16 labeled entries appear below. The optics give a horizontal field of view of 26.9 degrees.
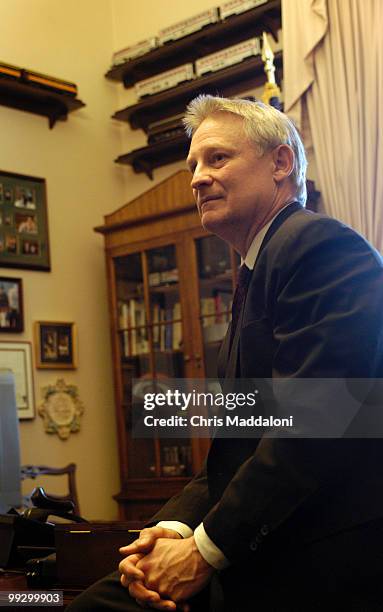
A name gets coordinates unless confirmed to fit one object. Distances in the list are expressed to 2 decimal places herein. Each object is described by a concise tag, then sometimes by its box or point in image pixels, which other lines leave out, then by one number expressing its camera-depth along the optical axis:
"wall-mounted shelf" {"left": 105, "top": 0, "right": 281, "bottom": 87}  4.70
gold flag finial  4.07
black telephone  2.18
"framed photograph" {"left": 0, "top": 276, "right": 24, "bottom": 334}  4.77
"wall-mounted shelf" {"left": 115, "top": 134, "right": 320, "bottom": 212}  5.18
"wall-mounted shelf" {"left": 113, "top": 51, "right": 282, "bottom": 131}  4.79
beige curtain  4.08
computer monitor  2.87
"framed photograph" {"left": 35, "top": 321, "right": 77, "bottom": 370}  4.93
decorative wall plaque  4.89
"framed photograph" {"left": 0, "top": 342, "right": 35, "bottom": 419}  4.74
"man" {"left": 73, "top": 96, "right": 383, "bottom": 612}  1.32
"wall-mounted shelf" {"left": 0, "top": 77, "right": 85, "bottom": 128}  4.94
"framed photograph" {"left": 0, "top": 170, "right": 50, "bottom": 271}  4.88
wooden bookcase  4.54
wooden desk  1.81
